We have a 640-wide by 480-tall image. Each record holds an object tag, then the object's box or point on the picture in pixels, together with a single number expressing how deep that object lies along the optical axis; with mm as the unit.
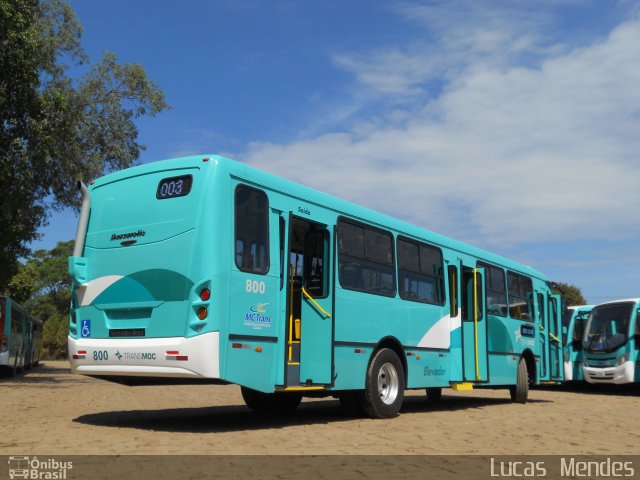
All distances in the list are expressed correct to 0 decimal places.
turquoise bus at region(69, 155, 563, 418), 8438
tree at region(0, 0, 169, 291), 19938
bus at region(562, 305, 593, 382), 23453
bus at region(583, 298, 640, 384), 21817
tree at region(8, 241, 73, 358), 77000
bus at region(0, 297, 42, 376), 27234
